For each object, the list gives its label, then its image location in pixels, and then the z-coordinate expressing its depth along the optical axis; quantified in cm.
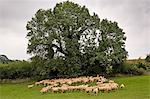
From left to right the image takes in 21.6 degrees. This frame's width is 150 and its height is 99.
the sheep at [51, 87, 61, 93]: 3100
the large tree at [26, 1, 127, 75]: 4181
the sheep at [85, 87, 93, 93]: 2927
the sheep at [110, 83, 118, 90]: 2982
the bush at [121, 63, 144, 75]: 4531
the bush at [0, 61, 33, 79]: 4556
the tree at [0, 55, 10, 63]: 5507
